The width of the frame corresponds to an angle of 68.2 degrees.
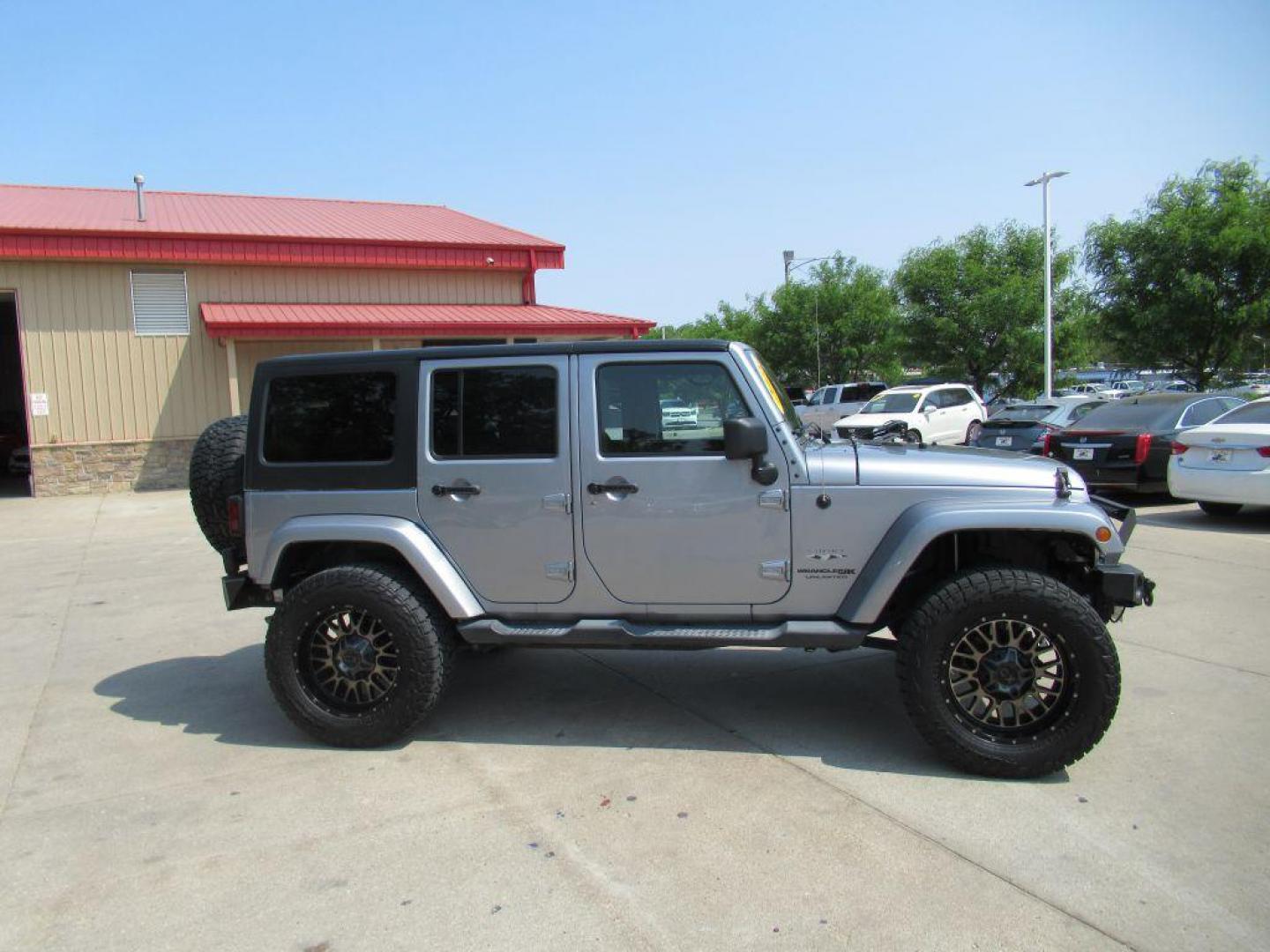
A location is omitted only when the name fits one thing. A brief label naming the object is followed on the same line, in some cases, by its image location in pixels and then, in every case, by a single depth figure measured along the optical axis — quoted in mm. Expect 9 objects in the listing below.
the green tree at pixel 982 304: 29984
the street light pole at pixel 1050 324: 28344
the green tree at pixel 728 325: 42969
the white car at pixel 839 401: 28594
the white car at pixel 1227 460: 9906
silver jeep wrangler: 3986
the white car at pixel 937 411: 20953
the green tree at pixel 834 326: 36812
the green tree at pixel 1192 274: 21641
